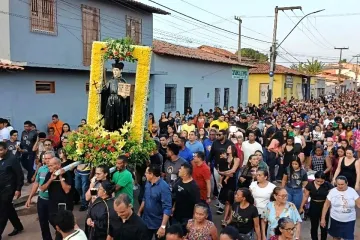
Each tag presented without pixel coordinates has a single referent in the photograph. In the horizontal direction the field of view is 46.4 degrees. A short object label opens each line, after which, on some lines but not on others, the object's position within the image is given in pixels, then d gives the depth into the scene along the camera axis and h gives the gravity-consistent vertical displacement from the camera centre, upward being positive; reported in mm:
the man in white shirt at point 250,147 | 8758 -1187
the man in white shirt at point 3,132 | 9865 -1108
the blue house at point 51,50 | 11719 +1091
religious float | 7207 -495
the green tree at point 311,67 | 58688 +3388
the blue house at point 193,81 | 19203 +458
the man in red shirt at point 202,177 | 6664 -1396
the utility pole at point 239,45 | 27328 +2903
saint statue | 7746 -247
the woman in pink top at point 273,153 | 10086 -1497
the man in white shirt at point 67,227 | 3961 -1322
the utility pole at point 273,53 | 22453 +2018
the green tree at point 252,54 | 60741 +5290
